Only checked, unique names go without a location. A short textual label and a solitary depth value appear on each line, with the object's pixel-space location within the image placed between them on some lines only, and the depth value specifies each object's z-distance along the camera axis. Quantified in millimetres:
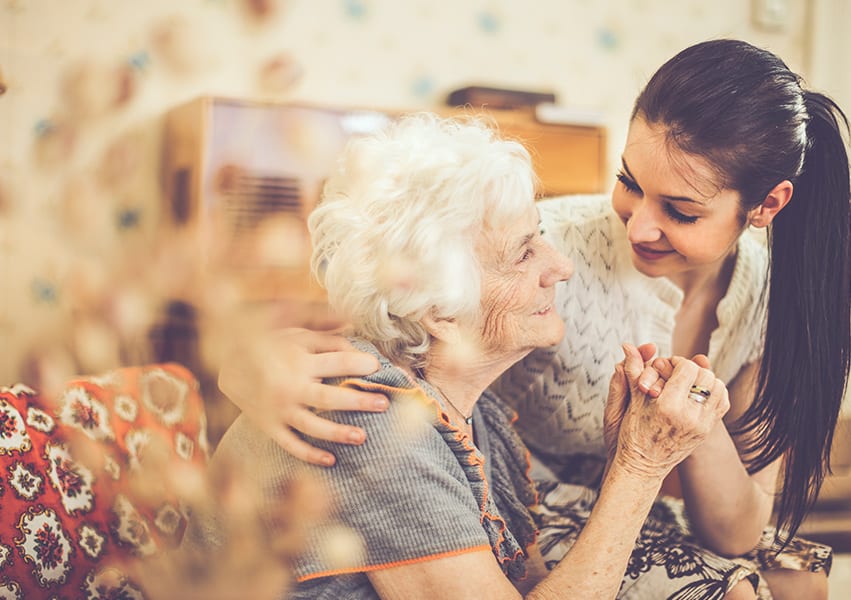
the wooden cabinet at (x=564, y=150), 3221
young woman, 1250
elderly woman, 984
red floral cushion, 1125
